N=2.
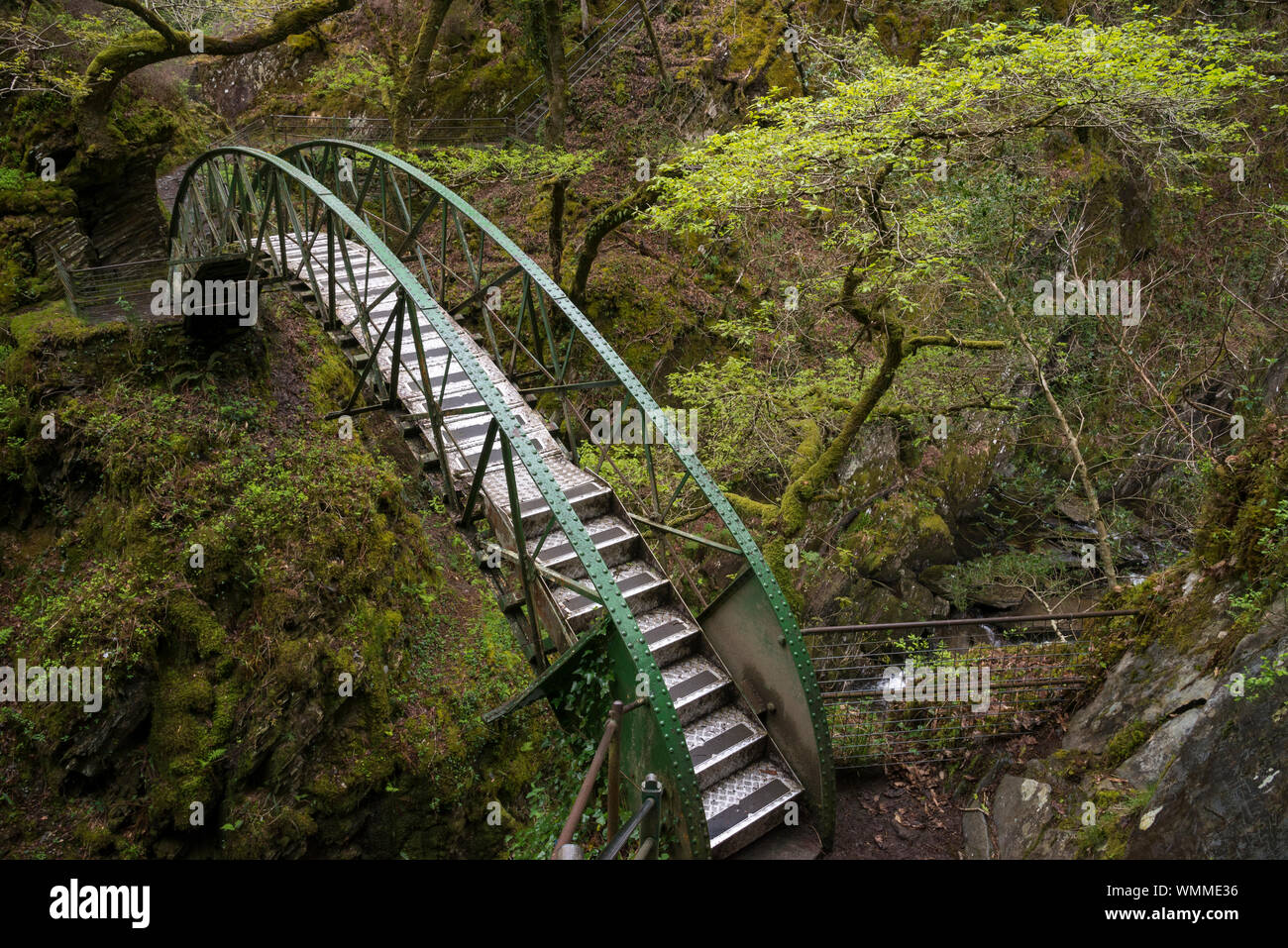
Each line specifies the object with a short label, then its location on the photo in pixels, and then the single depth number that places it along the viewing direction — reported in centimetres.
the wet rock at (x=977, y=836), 532
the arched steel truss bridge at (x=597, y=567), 473
